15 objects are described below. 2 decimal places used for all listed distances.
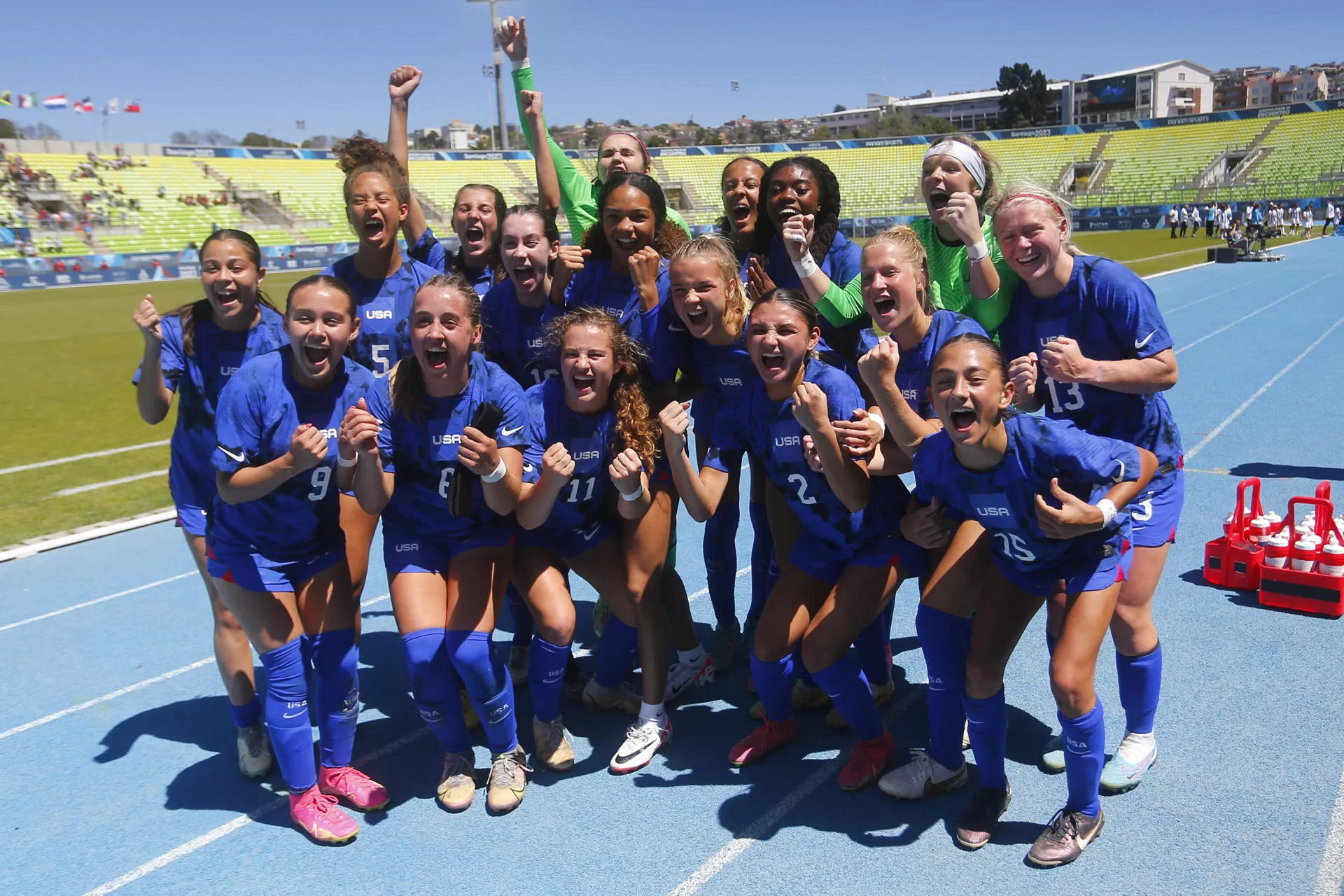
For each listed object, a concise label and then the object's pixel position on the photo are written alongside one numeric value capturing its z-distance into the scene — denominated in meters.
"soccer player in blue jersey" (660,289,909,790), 3.78
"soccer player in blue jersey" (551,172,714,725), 4.29
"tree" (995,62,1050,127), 89.06
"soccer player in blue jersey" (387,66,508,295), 5.03
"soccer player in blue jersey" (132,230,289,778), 4.16
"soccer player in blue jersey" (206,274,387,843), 3.68
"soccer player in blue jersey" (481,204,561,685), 4.50
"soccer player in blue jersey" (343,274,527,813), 3.83
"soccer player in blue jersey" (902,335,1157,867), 3.23
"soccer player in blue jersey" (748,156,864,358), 4.39
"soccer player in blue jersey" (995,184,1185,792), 3.42
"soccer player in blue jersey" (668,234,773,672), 3.96
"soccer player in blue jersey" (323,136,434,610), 4.53
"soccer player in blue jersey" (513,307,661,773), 3.99
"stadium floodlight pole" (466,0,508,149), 45.22
